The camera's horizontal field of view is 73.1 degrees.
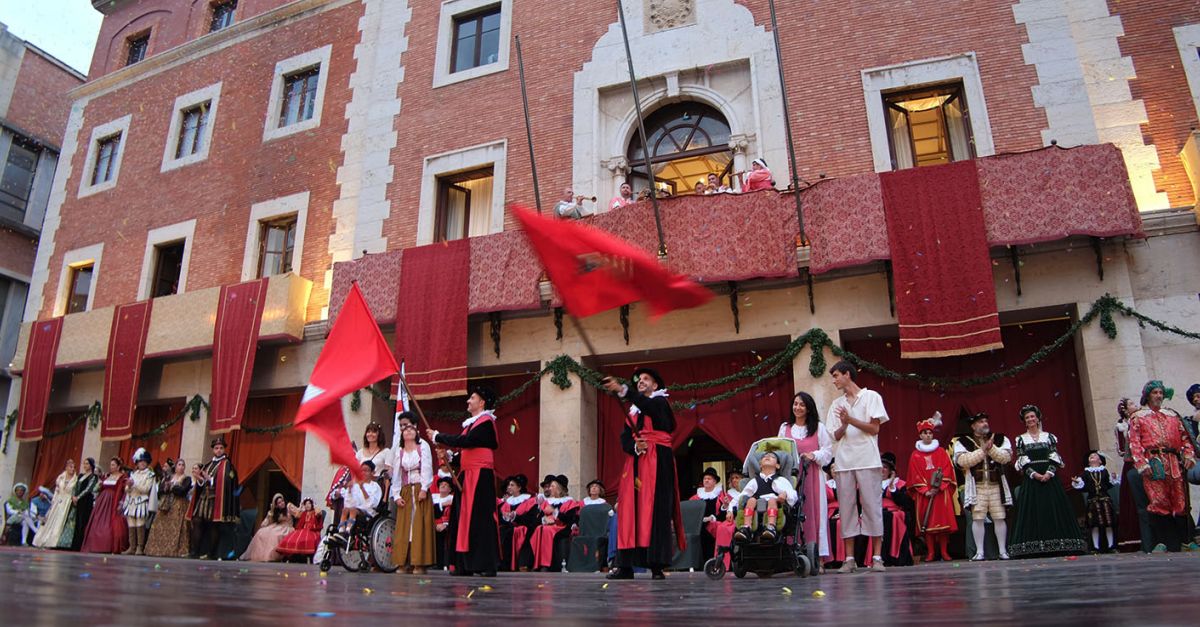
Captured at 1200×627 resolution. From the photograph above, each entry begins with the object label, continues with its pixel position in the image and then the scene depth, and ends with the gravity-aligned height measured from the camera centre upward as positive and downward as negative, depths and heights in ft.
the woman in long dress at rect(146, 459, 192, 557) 44.04 +1.30
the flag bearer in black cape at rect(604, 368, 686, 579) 22.29 +1.54
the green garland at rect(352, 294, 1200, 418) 33.50 +8.05
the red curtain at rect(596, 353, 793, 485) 38.78 +6.11
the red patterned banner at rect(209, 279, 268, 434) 48.42 +11.34
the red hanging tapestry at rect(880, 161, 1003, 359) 33.99 +11.57
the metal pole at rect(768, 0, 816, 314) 35.50 +16.26
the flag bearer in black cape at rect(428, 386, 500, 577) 25.53 +1.38
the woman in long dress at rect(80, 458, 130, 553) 46.34 +1.36
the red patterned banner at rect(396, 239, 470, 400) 42.24 +11.47
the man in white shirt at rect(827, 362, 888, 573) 22.80 +2.34
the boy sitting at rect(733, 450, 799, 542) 22.72 +1.38
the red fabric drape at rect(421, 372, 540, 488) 42.93 +5.63
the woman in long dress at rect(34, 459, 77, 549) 47.57 +1.81
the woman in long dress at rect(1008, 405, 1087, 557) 29.27 +1.31
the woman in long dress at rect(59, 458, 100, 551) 47.42 +1.98
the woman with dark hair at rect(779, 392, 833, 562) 24.44 +2.50
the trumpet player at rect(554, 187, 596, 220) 40.47 +16.27
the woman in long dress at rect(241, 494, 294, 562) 43.11 +0.53
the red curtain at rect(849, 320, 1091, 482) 34.96 +6.24
